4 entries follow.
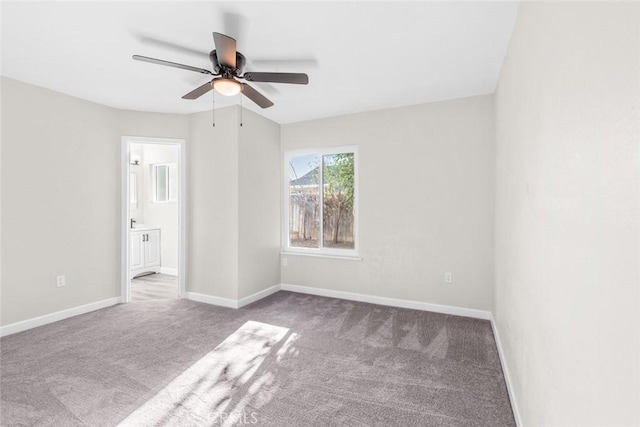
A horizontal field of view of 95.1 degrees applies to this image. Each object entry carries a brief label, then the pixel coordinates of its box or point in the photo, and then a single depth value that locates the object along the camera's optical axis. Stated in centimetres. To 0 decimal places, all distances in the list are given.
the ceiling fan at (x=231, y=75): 211
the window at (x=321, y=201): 429
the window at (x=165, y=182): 578
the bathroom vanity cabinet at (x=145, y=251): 535
